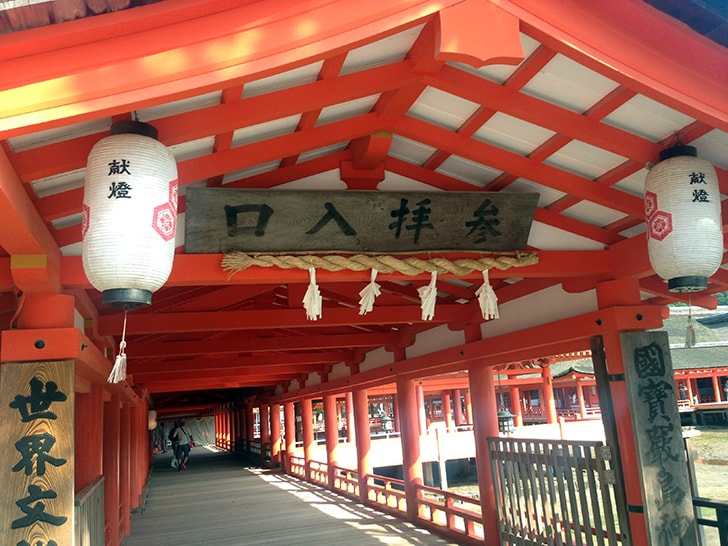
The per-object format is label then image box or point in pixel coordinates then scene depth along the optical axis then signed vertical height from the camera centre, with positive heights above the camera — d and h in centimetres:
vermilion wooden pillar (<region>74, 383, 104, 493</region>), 529 -25
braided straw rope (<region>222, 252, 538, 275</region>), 445 +97
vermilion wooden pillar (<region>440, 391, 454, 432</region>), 2236 -87
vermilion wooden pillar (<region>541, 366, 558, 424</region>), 1817 -64
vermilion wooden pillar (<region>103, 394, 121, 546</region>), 754 -77
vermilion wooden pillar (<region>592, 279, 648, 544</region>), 471 -28
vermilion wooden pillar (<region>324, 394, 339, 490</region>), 1339 -92
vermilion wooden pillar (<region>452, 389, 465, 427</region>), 2308 -106
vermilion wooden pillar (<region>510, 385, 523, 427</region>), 1889 -91
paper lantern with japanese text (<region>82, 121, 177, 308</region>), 274 +88
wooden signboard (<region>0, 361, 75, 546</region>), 342 -23
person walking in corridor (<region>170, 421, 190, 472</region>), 2181 -174
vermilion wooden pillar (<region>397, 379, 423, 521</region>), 915 -89
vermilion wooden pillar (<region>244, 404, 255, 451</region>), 2411 -112
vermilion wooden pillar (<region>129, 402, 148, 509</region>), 1165 -95
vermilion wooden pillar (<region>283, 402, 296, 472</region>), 1744 -96
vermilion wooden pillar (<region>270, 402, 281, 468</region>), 1912 -124
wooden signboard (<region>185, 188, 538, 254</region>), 438 +128
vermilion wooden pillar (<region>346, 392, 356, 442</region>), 1870 -86
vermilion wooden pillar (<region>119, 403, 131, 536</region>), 938 -96
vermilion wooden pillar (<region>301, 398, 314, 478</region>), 1510 -90
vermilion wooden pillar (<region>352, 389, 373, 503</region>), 1126 -95
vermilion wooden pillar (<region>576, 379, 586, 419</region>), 2022 -94
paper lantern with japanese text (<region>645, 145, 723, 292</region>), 356 +84
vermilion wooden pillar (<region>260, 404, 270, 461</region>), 2094 -113
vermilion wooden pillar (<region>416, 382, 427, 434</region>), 1911 -57
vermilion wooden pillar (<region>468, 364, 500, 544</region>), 674 -61
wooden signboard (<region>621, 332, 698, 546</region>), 456 -57
